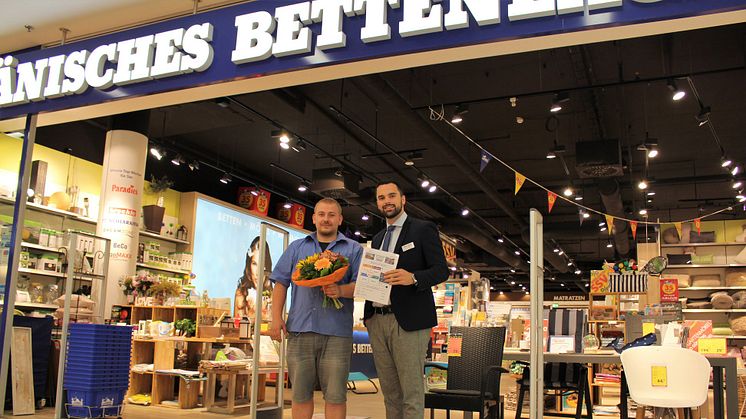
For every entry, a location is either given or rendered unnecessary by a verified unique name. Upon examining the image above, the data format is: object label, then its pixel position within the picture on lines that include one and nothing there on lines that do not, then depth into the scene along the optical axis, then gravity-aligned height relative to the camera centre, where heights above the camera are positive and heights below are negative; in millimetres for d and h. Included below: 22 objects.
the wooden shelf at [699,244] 12977 +1739
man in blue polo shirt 3564 -106
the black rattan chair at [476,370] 3963 -280
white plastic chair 4023 -251
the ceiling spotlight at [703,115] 8094 +2642
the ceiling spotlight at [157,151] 10375 +2490
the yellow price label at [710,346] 5203 -85
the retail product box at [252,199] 13547 +2380
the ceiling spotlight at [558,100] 8164 +2757
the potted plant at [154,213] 10508 +1573
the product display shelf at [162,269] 10312 +725
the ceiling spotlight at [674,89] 7730 +2784
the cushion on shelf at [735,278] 12336 +1056
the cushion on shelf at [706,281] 12498 +997
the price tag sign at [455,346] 4613 -139
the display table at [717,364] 4312 -201
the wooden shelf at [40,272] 8379 +473
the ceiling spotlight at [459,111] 8609 +2714
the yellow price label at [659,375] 4078 -253
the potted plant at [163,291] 8234 +290
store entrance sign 3779 +1790
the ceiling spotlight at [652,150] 9609 +2607
